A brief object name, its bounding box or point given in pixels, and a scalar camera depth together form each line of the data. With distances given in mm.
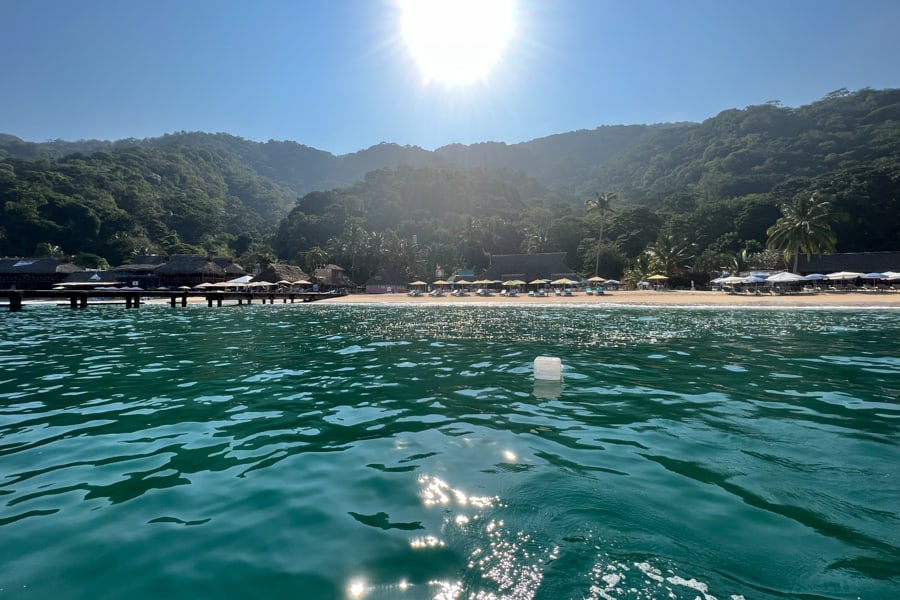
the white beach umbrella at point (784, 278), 39131
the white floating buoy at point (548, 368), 8258
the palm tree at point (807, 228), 45406
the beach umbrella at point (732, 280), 41281
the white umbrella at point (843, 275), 40606
